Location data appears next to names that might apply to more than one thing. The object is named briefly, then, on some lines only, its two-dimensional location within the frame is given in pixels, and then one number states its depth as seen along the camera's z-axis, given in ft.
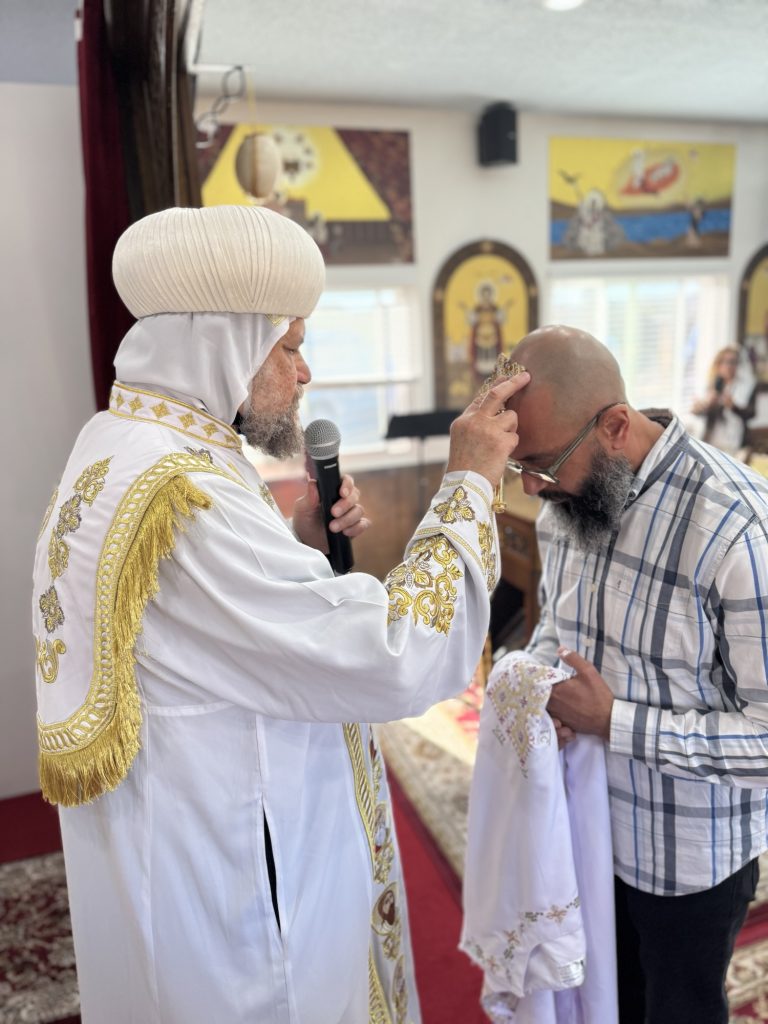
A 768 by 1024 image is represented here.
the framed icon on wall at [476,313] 20.83
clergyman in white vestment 3.66
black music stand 17.97
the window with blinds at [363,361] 20.26
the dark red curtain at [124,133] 7.23
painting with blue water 21.77
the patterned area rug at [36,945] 7.49
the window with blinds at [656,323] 23.17
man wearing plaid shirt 4.41
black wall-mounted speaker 19.52
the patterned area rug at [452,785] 7.33
